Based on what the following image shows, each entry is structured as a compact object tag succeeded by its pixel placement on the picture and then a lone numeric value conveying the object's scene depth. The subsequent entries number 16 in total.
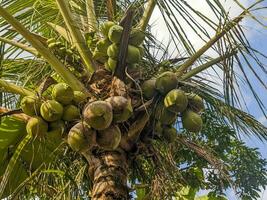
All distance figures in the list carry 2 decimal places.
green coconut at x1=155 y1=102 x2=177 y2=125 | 2.69
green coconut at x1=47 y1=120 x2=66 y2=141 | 2.67
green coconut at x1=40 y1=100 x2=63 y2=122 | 2.60
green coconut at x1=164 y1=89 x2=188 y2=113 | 2.62
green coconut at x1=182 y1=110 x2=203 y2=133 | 2.67
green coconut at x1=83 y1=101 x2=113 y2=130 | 2.49
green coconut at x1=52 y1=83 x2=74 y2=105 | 2.66
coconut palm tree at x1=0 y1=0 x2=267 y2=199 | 2.61
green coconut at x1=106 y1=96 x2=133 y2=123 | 2.60
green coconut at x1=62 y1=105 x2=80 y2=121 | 2.66
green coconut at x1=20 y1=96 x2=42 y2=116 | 2.67
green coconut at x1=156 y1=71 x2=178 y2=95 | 2.70
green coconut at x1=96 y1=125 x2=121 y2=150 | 2.56
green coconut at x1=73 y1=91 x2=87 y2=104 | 2.73
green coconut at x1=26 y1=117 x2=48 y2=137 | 2.65
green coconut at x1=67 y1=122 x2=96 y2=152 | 2.52
